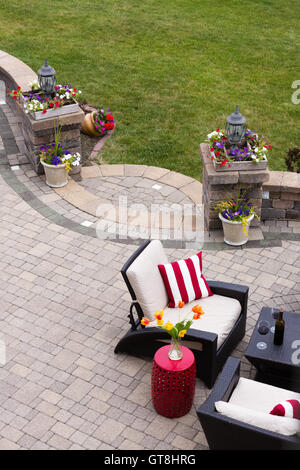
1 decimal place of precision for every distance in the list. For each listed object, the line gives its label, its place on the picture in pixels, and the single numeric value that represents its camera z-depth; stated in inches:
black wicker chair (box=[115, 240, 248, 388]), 288.0
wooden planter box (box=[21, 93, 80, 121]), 432.5
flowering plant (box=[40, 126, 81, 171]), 431.5
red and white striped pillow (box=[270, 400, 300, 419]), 243.6
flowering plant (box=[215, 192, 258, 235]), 383.9
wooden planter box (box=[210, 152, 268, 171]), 379.7
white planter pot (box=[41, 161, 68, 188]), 433.4
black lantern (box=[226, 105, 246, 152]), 372.2
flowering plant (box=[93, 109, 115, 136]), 499.8
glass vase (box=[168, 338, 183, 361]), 277.3
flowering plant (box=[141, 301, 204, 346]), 270.7
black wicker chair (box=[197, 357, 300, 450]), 236.5
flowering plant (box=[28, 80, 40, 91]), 445.7
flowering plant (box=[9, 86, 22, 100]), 444.5
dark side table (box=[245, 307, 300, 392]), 284.4
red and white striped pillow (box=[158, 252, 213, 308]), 313.9
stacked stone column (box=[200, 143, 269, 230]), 380.2
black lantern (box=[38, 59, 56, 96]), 428.8
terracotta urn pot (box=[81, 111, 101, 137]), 500.1
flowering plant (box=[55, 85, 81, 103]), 442.0
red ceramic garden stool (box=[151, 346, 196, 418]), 274.4
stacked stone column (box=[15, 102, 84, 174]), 434.6
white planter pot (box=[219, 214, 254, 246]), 385.4
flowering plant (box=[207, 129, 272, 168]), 379.9
